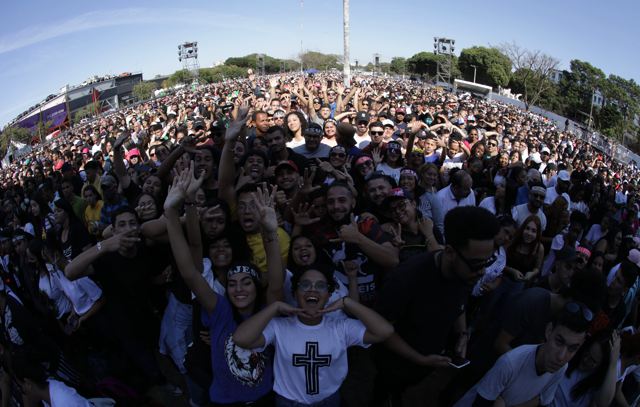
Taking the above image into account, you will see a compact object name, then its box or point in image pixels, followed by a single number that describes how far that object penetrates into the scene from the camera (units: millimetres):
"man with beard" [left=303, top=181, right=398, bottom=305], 3018
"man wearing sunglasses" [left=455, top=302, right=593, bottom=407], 1933
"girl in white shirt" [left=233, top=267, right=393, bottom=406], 2219
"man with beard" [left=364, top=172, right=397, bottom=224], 3531
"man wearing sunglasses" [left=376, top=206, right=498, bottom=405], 2008
